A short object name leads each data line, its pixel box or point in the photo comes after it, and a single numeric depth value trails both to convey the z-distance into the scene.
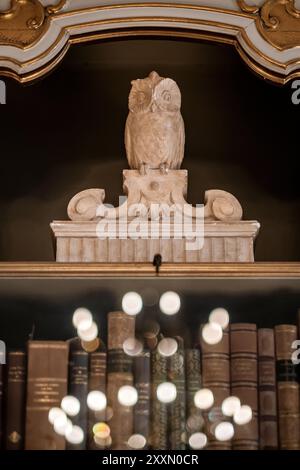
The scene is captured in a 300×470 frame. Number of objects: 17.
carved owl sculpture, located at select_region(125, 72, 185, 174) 2.41
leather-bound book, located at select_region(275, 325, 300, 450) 2.20
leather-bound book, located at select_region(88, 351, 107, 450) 2.20
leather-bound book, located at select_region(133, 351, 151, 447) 2.19
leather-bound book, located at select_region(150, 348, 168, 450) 2.19
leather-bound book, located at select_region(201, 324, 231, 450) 2.19
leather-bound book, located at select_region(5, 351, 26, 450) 2.19
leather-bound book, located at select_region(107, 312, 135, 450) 2.19
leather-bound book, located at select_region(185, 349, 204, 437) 2.20
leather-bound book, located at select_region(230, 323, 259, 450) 2.20
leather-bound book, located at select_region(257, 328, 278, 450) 2.20
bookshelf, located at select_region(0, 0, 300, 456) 2.47
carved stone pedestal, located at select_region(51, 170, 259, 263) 2.32
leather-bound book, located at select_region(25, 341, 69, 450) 2.19
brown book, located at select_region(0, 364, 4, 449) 2.20
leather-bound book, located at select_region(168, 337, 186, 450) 2.19
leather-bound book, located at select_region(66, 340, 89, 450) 2.20
